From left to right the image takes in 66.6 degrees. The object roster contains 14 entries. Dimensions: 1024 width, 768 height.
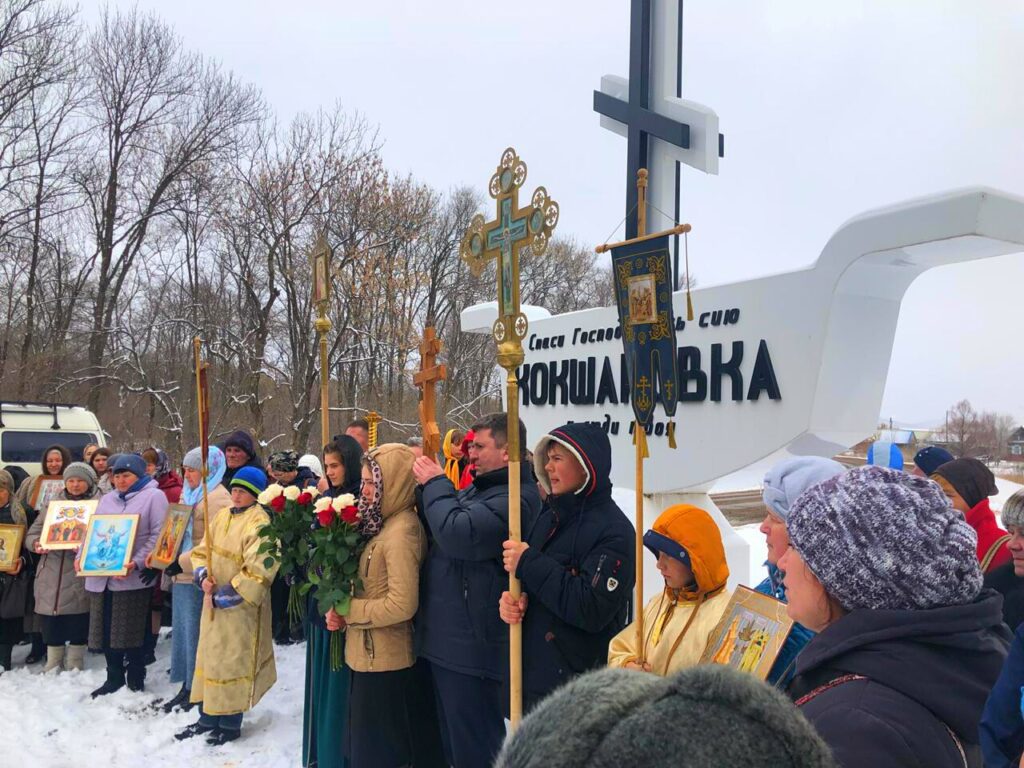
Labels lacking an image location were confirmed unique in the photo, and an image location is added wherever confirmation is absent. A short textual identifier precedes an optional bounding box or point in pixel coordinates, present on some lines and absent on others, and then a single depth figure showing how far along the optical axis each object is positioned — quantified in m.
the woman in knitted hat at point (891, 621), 1.33
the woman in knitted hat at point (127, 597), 6.44
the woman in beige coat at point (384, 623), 4.22
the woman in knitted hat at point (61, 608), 6.93
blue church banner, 3.74
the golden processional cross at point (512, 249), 3.71
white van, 10.94
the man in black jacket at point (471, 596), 3.89
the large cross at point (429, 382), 4.73
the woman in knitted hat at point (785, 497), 2.64
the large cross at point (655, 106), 6.23
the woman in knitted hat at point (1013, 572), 3.31
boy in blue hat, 5.30
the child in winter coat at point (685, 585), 2.93
